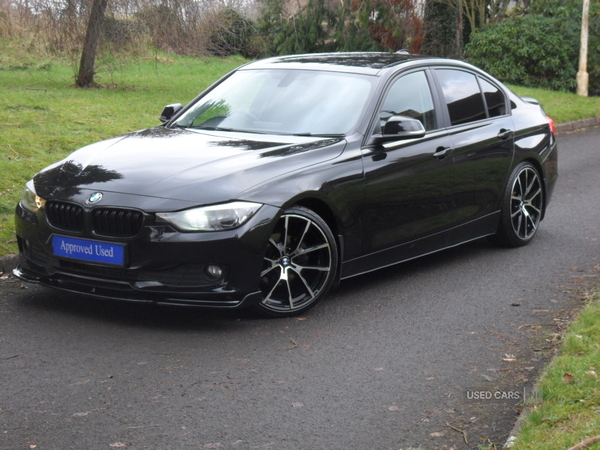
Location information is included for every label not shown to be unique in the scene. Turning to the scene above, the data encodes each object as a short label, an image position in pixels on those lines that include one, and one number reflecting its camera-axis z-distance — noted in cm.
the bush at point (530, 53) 2697
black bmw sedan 569
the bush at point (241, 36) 3372
